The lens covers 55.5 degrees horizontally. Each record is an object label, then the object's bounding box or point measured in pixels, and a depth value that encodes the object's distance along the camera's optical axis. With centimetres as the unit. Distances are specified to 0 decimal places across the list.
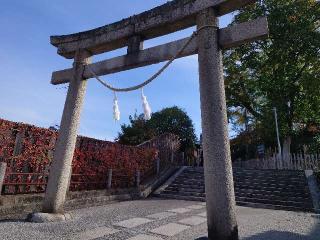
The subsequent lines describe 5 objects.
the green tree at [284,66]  2247
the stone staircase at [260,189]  1115
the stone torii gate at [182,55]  476
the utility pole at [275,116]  2170
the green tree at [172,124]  2511
